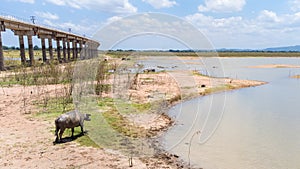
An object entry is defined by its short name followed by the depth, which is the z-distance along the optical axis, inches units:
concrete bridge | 1133.7
